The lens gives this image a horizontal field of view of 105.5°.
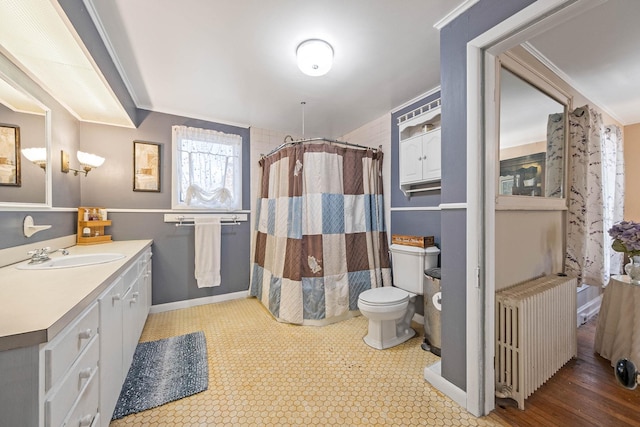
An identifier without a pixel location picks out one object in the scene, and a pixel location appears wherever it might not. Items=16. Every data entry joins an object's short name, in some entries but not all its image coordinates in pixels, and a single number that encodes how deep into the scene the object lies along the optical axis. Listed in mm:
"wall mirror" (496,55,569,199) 1604
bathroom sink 1496
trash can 1952
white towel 2912
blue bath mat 1478
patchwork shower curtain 2459
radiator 1406
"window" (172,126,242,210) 2873
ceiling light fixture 1680
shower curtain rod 2496
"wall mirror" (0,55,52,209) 1374
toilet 2002
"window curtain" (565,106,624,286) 2035
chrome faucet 1439
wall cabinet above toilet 2230
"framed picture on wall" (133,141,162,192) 2689
